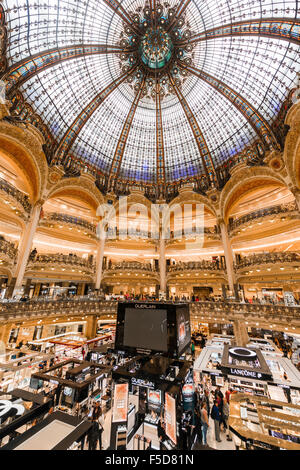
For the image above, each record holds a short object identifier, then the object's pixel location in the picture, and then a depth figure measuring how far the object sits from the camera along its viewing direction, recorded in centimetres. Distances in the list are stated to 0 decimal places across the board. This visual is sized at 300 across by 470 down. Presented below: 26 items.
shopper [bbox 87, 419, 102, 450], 776
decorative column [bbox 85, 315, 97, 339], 2449
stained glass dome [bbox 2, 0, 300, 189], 1975
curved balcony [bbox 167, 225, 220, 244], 2984
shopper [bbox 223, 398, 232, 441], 909
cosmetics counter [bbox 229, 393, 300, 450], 638
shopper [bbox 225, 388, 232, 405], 1102
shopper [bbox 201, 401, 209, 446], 893
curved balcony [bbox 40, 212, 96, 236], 2519
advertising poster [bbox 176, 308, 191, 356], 880
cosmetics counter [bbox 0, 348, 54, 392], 1194
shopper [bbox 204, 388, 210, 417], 1080
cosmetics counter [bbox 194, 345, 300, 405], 928
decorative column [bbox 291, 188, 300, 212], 2131
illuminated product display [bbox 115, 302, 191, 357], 863
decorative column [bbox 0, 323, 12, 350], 1762
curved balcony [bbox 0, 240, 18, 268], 1894
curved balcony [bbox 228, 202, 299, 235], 2203
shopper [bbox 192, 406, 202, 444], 829
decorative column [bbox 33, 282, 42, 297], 2709
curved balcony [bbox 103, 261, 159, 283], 2970
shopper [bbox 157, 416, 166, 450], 757
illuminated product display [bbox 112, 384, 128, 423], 774
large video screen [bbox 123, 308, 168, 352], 881
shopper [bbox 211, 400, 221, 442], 894
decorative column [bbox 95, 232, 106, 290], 2888
